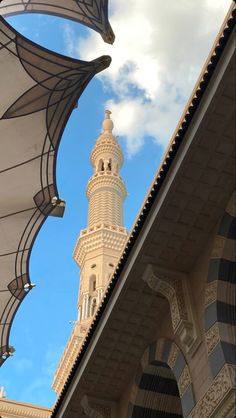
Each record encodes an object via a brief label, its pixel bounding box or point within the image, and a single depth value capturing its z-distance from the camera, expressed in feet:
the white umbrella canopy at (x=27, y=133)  34.40
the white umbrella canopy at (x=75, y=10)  38.96
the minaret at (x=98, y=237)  109.40
